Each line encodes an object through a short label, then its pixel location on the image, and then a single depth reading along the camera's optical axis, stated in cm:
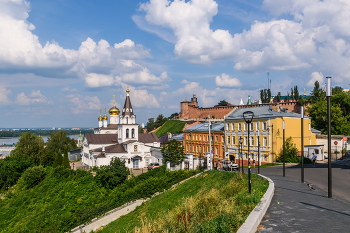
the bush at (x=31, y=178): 4681
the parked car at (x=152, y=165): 4728
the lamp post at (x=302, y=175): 1842
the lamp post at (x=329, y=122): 1199
